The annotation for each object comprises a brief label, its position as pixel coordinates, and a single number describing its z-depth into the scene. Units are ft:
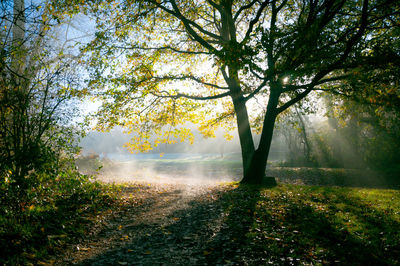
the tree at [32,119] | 19.21
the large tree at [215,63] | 24.49
